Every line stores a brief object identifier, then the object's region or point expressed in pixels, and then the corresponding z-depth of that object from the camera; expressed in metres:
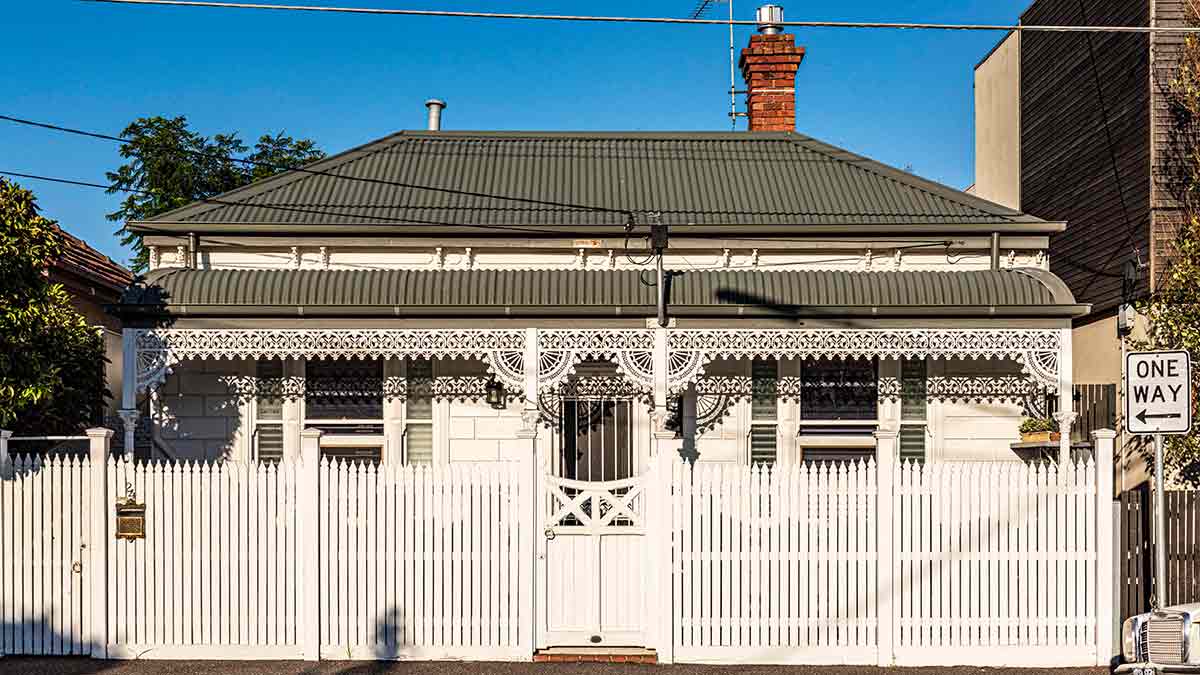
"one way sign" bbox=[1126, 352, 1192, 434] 8.58
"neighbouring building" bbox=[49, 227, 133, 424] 16.38
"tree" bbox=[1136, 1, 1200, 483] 13.43
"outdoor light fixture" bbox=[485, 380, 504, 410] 13.60
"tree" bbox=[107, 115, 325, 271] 31.63
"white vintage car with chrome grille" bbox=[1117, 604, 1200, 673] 8.24
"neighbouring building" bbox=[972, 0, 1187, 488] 14.79
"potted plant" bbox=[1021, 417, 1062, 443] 12.73
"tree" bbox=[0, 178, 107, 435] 10.27
